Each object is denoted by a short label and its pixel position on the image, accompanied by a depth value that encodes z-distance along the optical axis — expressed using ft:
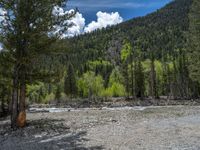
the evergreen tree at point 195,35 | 65.94
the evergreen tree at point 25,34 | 35.59
